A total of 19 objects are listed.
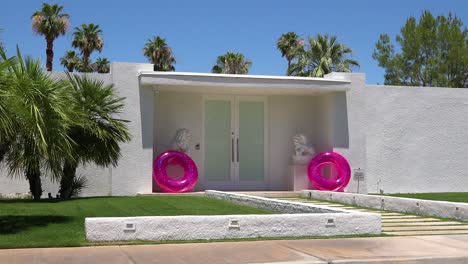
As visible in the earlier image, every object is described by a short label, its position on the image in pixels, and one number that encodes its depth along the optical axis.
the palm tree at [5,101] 9.16
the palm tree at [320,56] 36.88
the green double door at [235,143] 20.41
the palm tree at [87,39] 44.50
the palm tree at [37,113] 9.68
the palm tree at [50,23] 40.00
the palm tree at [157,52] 47.19
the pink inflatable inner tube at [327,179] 19.30
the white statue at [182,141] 19.34
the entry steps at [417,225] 11.14
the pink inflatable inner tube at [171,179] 18.61
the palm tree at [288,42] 48.22
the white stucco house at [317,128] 19.95
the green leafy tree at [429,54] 35.97
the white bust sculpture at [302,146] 20.28
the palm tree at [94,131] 15.29
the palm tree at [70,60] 46.84
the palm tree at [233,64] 49.66
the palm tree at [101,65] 48.62
